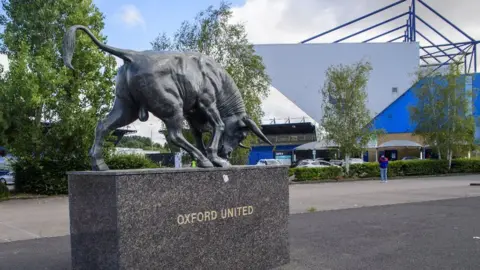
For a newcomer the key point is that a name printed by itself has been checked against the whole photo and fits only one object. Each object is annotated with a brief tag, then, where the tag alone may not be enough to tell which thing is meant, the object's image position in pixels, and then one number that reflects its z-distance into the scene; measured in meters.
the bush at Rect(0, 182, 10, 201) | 16.72
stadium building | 44.44
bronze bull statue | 4.98
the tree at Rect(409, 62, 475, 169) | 28.92
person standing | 24.10
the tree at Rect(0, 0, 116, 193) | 16.59
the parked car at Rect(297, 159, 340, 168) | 30.74
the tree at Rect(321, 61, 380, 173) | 26.84
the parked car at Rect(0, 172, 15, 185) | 24.53
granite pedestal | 4.33
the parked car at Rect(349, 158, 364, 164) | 32.19
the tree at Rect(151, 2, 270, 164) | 20.97
